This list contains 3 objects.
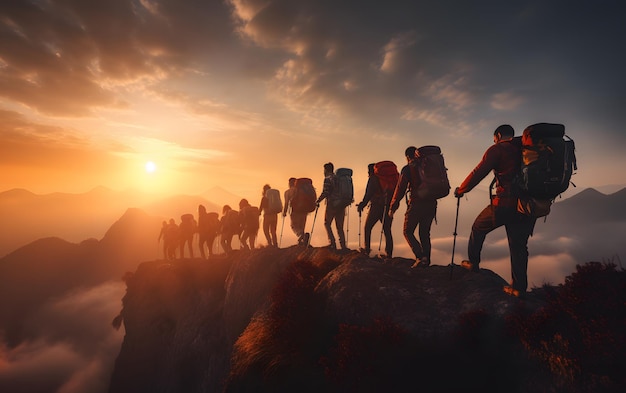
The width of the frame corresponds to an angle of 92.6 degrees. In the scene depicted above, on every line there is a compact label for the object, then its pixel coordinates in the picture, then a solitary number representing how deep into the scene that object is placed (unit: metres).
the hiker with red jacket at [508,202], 5.97
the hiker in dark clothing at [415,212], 8.11
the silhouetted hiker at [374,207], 10.10
